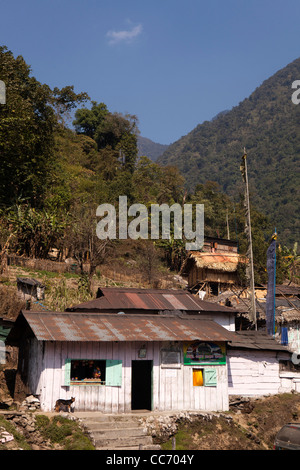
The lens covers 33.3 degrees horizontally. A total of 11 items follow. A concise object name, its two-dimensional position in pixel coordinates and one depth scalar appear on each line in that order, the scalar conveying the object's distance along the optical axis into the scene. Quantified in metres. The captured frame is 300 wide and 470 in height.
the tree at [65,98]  58.12
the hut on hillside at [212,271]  37.03
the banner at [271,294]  24.16
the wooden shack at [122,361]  17.17
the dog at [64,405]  16.69
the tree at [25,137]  34.62
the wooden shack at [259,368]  20.66
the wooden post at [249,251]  24.59
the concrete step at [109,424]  15.58
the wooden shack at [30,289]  28.83
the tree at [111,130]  66.62
